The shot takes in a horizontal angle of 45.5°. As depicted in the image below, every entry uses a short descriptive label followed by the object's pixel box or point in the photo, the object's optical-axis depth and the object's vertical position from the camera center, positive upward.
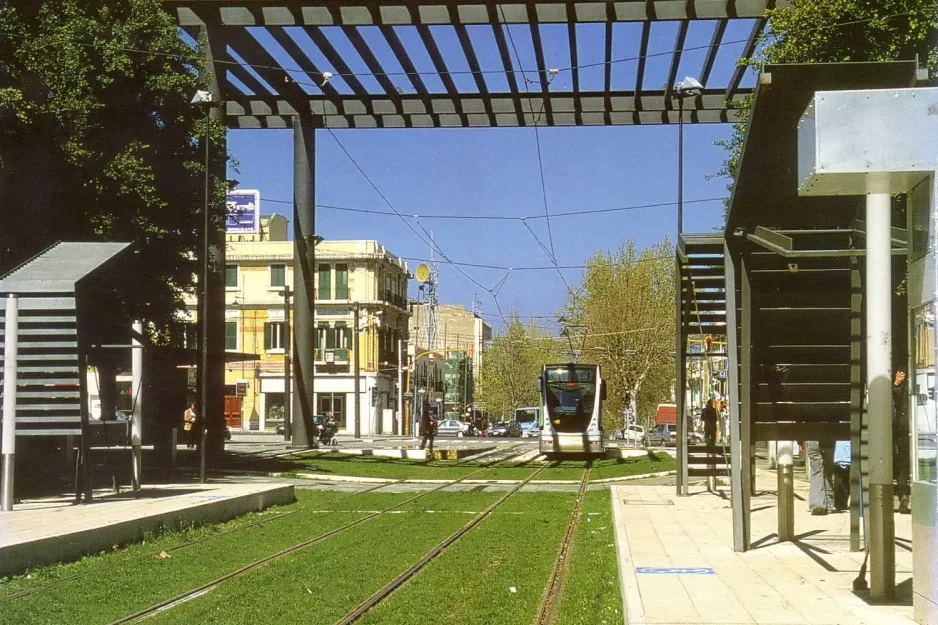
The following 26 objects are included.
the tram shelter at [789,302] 9.84 +0.76
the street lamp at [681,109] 26.05 +6.73
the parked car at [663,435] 66.94 -3.80
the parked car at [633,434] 54.26 -3.21
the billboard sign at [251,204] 59.70 +9.10
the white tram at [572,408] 39.03 -1.28
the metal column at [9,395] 14.20 -0.34
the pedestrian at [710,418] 26.12 -1.09
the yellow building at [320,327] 77.69 +3.08
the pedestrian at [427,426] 40.38 -1.98
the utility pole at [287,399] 52.03 -1.37
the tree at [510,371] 95.81 +0.04
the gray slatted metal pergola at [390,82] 24.19 +7.54
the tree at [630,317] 58.31 +2.88
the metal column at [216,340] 29.53 +0.84
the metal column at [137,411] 17.95 -0.68
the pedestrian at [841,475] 15.34 -1.45
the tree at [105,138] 18.64 +4.20
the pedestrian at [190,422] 34.19 -1.60
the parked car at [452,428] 82.94 -4.24
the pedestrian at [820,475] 14.80 -1.38
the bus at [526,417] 92.25 -3.78
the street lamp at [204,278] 22.08 +1.90
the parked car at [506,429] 88.96 -4.63
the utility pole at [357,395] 62.82 -1.41
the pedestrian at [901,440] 14.52 -0.88
